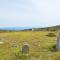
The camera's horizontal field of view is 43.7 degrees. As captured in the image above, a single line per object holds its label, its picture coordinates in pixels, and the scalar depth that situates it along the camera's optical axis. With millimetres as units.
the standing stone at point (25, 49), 5636
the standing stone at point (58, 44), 7007
